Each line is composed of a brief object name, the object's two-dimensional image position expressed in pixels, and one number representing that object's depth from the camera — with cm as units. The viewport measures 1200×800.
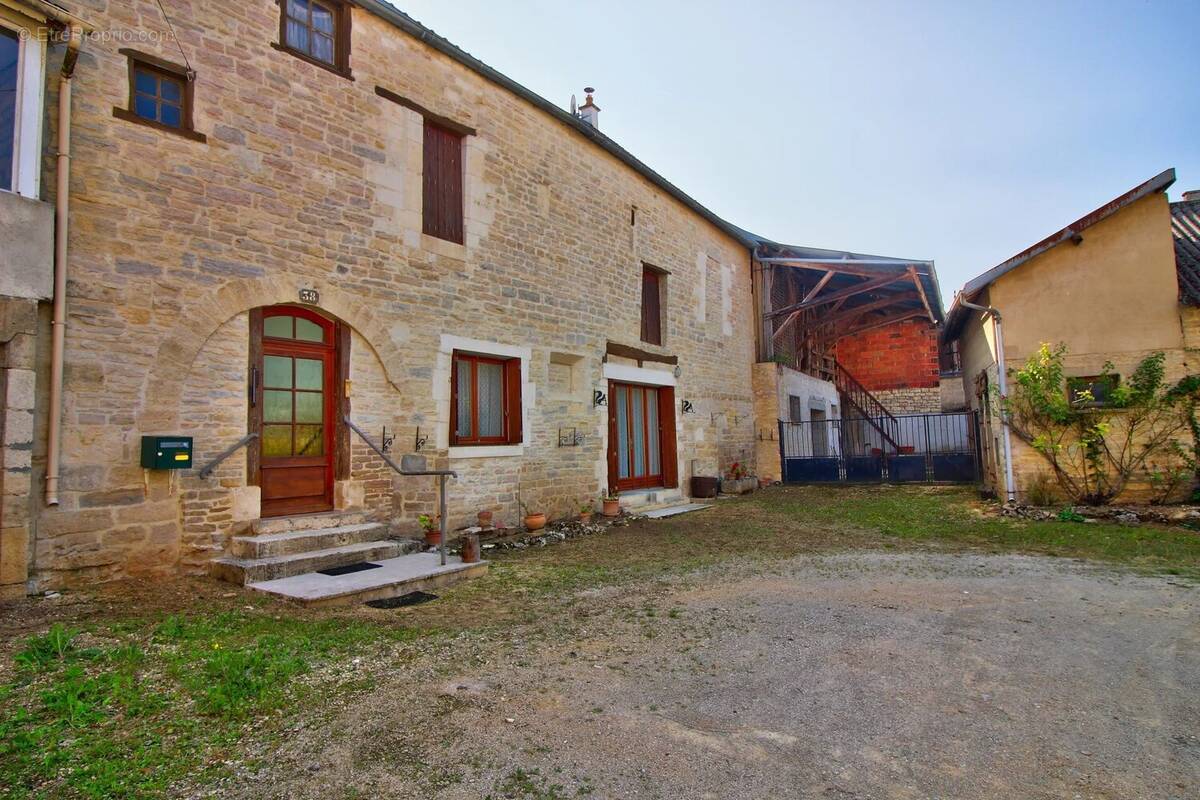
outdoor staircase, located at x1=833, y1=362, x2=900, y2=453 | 1742
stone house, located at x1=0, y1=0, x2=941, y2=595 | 450
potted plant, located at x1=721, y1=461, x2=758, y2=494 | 1204
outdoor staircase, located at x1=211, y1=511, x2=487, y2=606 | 471
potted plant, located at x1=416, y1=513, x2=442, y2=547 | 660
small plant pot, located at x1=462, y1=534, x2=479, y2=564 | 579
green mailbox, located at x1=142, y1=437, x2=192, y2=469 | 484
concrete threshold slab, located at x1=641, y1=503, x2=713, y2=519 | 955
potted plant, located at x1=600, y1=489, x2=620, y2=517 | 919
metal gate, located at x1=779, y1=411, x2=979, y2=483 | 1270
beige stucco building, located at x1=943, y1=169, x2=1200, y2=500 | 848
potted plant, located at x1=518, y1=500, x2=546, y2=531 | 785
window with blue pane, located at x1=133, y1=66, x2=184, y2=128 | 516
